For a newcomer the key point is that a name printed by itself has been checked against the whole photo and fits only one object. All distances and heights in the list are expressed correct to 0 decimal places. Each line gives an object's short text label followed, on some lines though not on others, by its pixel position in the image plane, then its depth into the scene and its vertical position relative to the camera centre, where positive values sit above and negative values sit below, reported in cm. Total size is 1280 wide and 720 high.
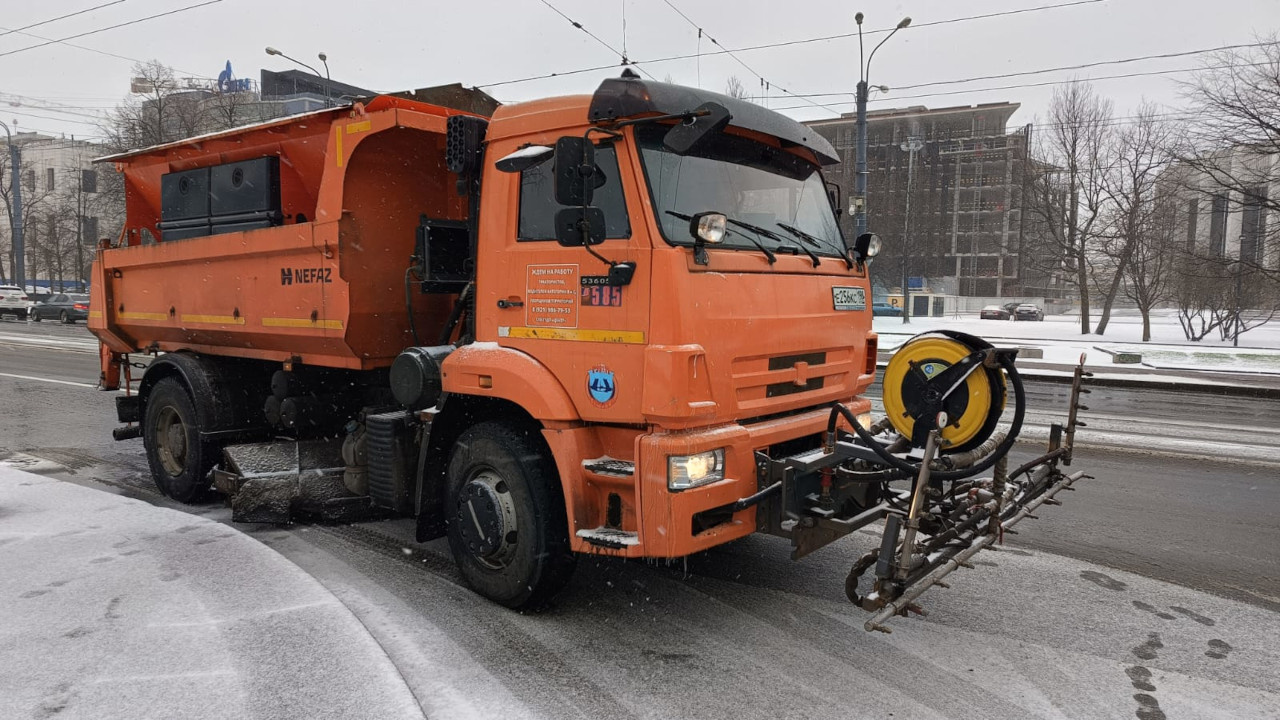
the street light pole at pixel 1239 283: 2261 +85
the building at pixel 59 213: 5006 +515
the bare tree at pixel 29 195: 5428 +750
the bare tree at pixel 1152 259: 3072 +185
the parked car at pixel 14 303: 4091 -53
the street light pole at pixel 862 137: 2108 +442
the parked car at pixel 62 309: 3844 -77
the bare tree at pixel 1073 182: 3300 +512
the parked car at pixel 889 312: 5116 -44
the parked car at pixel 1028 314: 5450 -47
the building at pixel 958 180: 7244 +1179
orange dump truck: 390 -14
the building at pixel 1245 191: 2050 +305
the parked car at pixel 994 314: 5519 -51
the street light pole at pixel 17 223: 4284 +375
